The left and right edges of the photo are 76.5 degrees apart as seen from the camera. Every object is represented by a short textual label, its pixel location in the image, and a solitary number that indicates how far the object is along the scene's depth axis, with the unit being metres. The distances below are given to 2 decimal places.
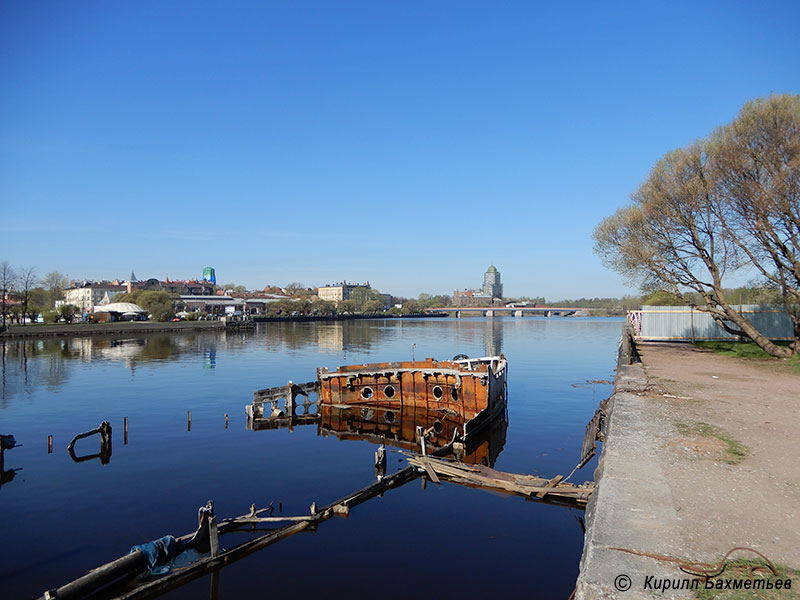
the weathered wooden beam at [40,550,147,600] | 8.58
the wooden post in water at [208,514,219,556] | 10.54
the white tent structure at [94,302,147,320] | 116.86
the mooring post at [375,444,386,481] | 17.00
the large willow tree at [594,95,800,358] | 27.53
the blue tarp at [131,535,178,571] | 10.06
